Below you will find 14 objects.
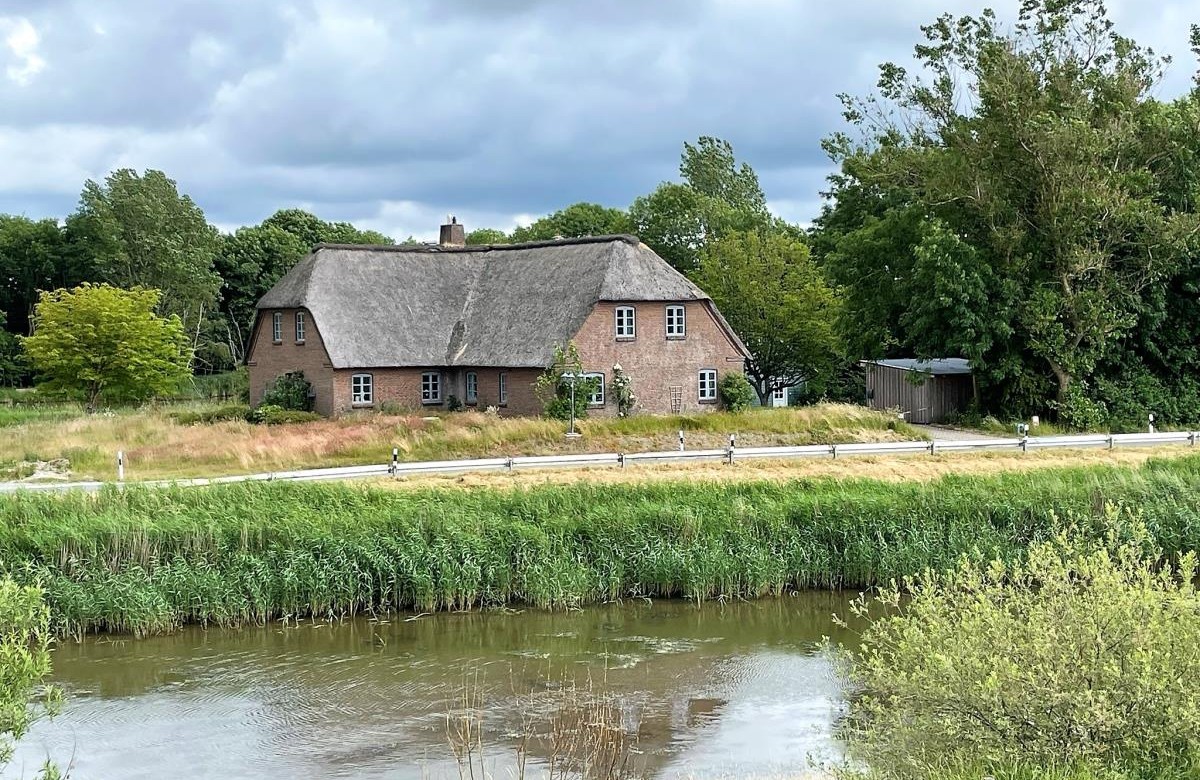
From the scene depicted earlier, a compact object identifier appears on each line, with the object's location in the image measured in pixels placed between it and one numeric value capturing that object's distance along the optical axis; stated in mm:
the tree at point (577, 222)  74562
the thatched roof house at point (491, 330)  40969
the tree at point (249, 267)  74125
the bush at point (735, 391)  41719
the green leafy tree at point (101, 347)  46094
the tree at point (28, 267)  70312
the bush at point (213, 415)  42125
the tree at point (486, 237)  84312
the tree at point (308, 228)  80062
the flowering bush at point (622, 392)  40188
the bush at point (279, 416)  40625
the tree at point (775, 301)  52562
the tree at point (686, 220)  61688
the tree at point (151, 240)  65375
